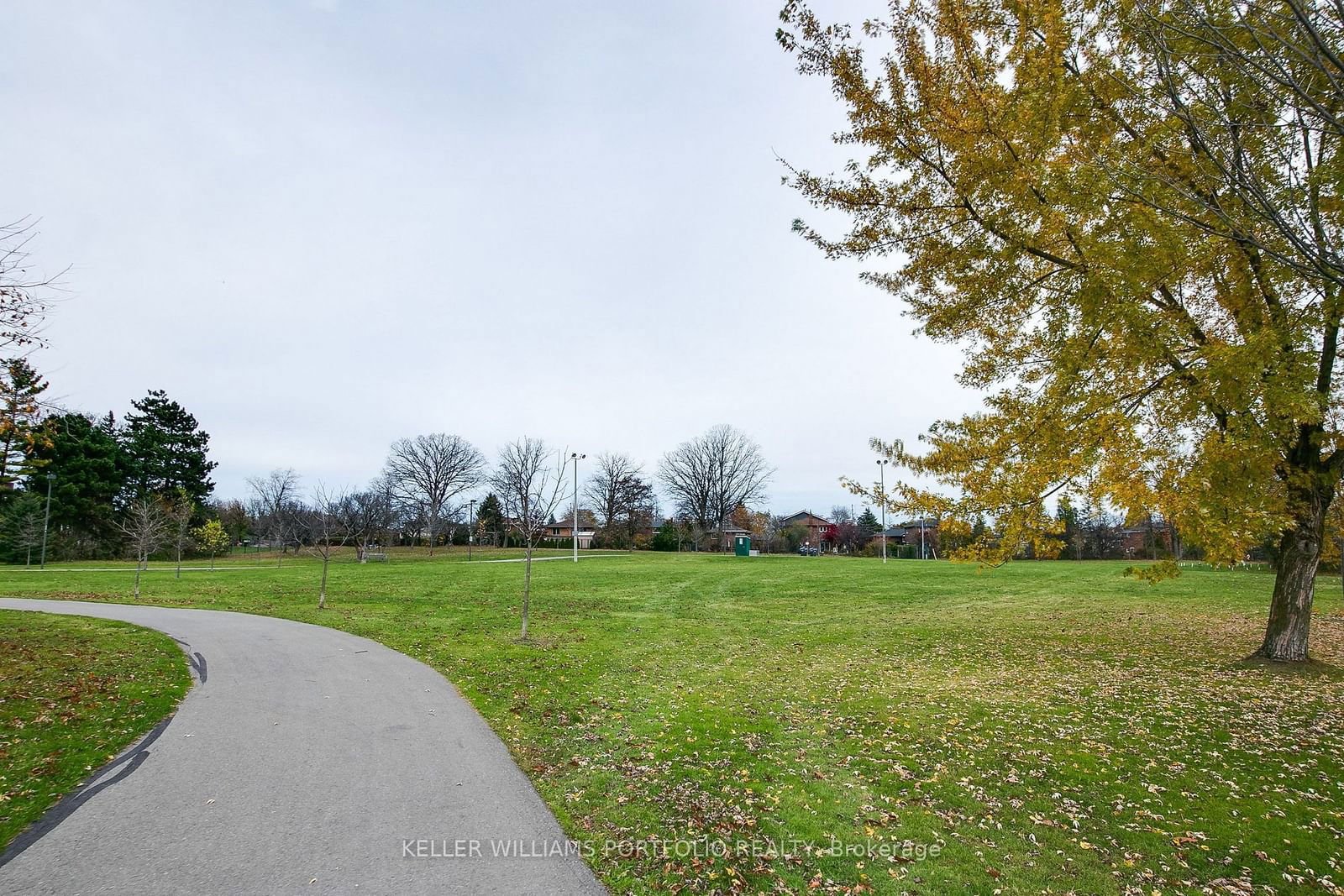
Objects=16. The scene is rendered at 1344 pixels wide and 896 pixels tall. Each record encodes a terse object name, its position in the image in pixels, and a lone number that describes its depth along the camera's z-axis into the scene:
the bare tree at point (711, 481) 75.25
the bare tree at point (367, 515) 39.53
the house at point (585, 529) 71.62
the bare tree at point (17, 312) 6.95
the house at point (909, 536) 64.67
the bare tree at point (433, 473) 65.81
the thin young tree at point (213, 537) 40.84
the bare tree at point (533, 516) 15.56
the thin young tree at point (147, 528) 22.60
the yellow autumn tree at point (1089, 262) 5.98
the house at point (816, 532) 78.81
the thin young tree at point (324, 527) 20.64
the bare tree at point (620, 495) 74.69
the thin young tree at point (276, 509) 45.94
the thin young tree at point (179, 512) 28.52
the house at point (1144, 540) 45.94
